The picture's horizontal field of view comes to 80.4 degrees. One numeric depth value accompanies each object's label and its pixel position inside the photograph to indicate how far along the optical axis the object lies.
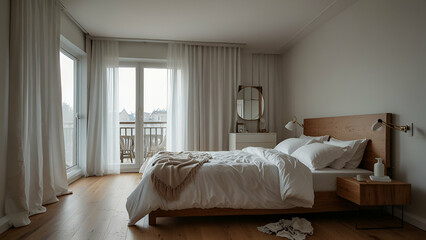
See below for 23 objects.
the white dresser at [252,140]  4.57
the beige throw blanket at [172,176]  2.29
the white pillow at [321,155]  2.66
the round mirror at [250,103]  5.03
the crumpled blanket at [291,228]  2.12
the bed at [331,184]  2.36
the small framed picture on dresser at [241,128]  5.00
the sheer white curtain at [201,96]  4.77
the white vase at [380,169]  2.33
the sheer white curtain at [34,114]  2.34
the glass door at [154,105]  4.97
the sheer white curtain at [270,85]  5.21
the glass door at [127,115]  4.89
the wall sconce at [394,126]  2.38
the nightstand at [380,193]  2.20
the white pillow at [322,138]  3.41
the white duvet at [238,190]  2.28
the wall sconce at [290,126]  3.95
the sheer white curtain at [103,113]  4.50
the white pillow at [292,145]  3.34
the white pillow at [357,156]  2.79
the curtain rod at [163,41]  4.55
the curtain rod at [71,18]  3.39
